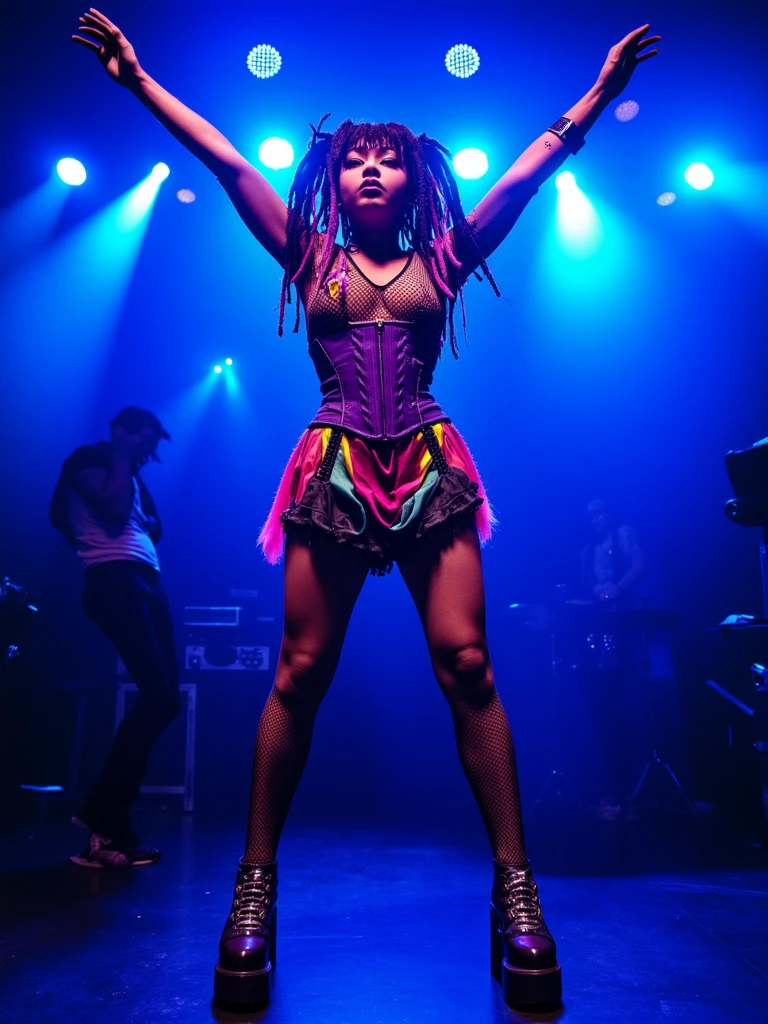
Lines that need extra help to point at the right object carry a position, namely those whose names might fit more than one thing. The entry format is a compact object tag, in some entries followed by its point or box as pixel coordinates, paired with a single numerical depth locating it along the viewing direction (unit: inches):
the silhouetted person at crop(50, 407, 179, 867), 126.3
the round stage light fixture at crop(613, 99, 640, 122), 209.7
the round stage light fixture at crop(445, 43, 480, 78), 195.8
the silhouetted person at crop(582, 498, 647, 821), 182.9
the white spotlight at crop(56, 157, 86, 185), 226.4
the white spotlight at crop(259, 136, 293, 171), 231.1
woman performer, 63.5
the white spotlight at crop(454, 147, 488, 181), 236.4
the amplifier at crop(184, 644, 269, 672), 220.2
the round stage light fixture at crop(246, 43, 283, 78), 195.0
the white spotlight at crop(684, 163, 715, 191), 235.1
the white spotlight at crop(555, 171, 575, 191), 245.0
